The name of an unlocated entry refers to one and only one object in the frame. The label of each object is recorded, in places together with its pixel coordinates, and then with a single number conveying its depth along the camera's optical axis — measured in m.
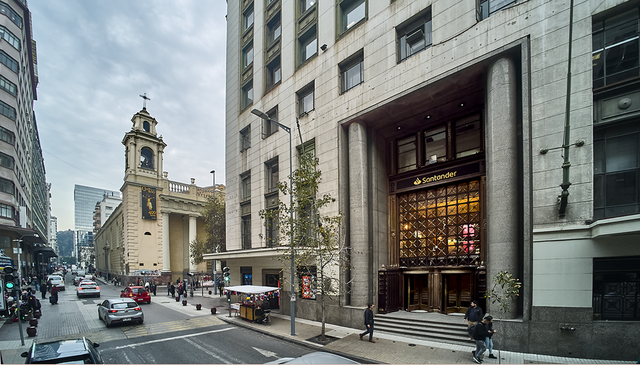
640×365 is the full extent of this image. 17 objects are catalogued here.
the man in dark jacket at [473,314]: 11.96
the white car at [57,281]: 37.77
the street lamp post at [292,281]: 14.88
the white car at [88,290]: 30.90
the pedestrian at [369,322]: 13.34
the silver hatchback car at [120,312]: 16.83
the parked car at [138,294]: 26.39
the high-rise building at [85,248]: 146.46
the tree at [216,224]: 34.31
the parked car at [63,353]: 6.83
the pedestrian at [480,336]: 10.38
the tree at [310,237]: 14.57
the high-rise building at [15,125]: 33.59
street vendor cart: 17.86
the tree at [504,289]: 9.99
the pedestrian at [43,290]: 30.81
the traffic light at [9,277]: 13.30
